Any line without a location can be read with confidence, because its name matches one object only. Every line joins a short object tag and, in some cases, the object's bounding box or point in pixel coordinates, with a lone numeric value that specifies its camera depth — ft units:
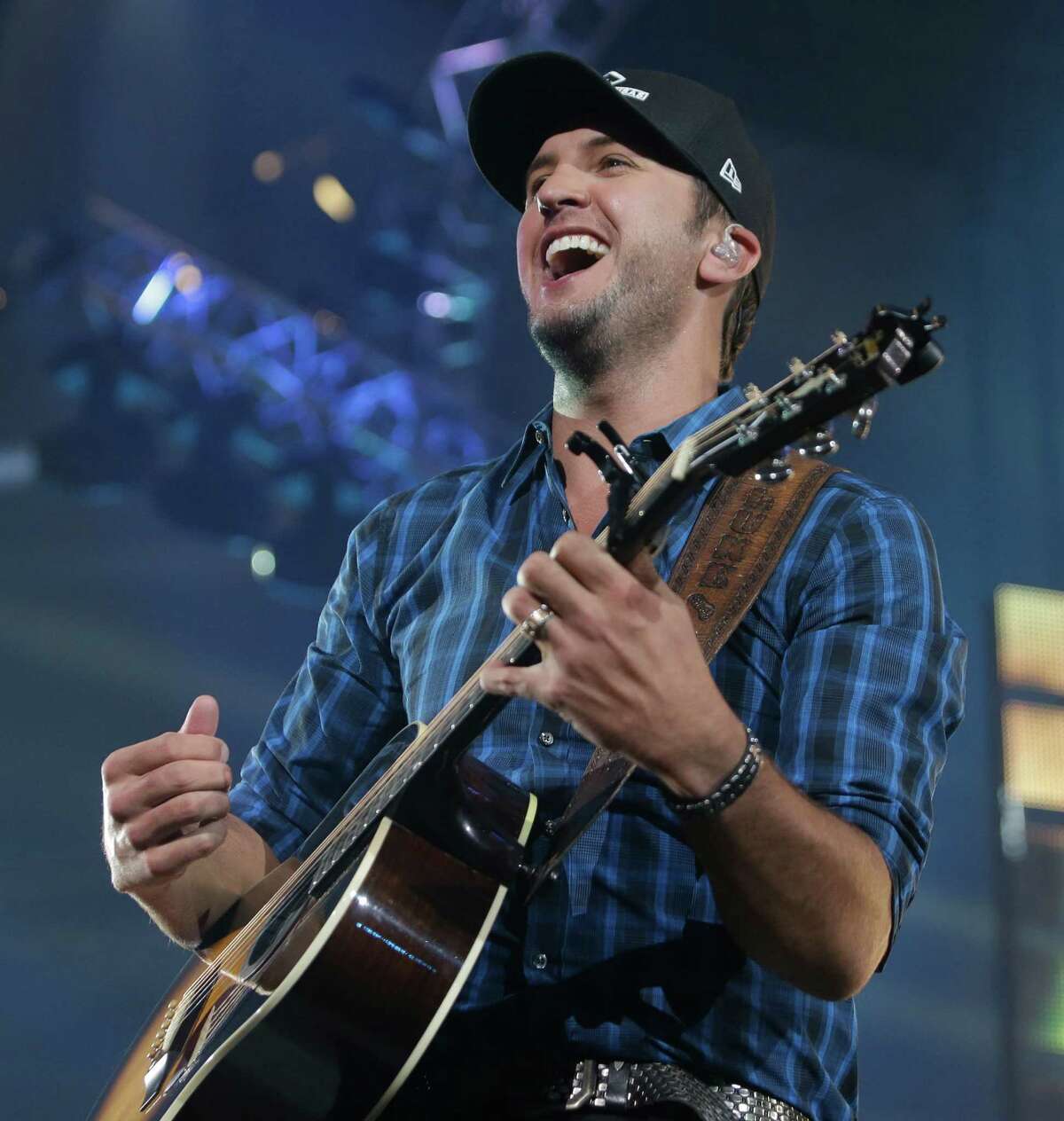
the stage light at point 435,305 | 16.81
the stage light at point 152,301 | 15.67
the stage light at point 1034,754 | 18.24
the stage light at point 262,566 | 15.81
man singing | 4.94
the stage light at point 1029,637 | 18.10
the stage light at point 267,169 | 16.29
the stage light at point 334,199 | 16.52
